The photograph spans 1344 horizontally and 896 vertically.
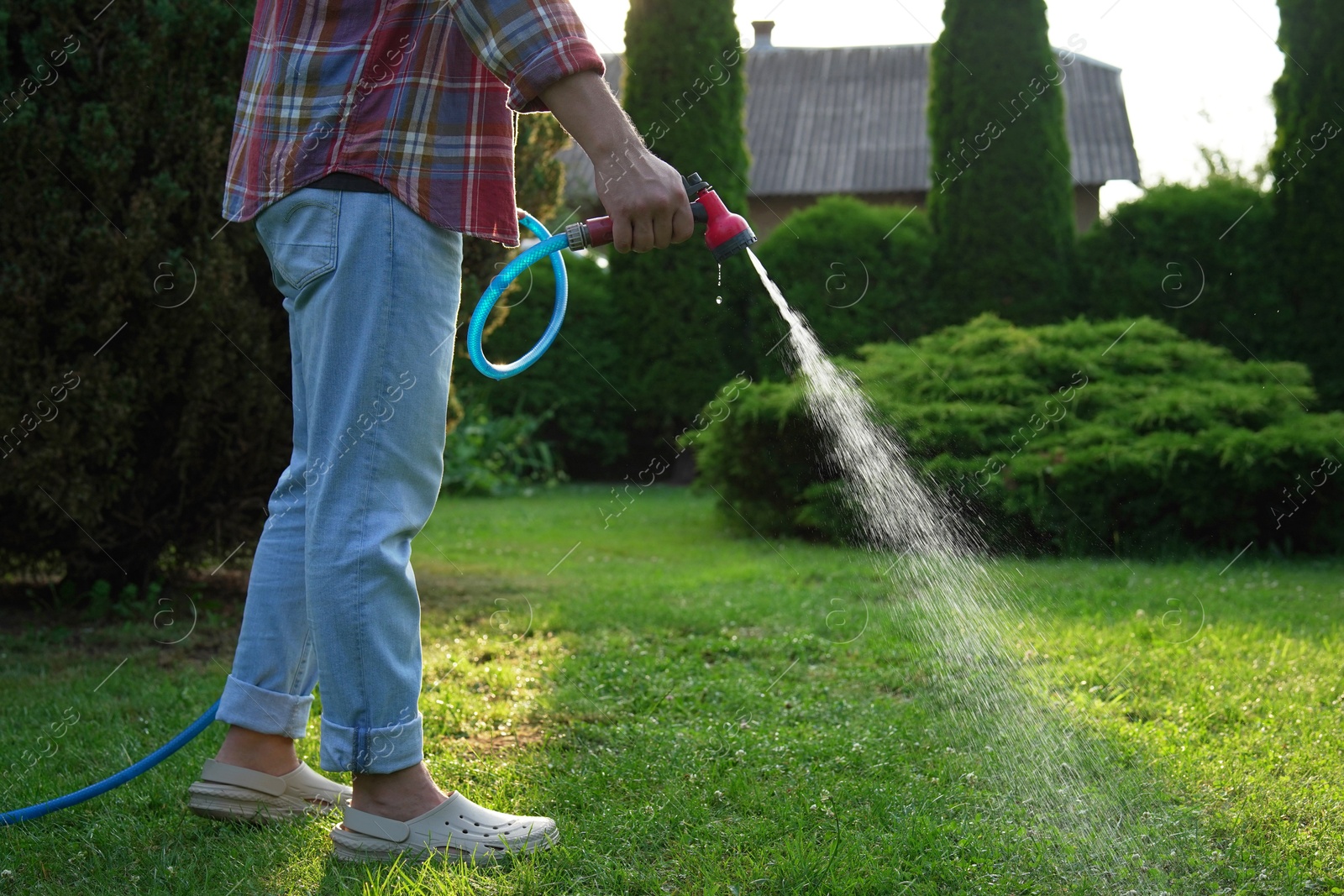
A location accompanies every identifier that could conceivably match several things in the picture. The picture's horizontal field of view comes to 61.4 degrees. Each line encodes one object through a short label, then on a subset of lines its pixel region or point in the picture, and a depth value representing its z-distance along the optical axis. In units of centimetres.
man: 175
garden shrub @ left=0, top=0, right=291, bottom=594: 360
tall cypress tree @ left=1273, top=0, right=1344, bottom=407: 744
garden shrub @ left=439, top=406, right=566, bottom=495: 935
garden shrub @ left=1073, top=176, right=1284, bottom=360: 802
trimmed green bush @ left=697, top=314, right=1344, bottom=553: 562
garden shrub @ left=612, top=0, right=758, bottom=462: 956
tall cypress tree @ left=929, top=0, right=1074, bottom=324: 881
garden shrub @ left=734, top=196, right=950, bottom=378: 954
